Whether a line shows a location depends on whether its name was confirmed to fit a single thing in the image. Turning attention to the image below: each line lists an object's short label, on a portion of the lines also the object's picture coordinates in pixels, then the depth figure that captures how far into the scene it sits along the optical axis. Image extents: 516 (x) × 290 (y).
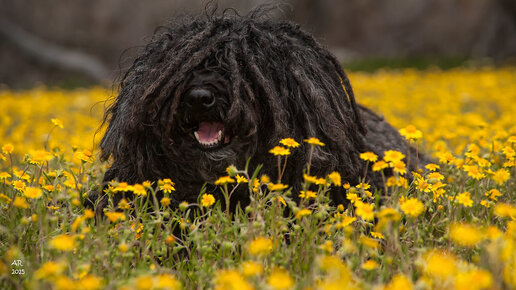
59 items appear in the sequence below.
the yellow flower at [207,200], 5.30
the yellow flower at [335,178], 5.10
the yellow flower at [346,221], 4.84
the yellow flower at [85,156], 6.00
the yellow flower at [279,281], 3.36
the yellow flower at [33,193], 4.62
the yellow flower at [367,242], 4.23
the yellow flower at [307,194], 5.10
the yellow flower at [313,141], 5.15
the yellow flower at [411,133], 5.55
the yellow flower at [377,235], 5.23
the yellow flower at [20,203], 4.52
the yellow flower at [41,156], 5.41
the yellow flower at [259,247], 3.96
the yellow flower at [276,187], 4.67
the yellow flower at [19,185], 5.71
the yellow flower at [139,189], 4.92
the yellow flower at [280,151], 5.17
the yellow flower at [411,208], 4.67
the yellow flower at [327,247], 4.37
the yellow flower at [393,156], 5.08
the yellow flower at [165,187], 5.20
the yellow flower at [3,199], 4.89
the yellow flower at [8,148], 5.93
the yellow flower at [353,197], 5.46
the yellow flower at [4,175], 6.04
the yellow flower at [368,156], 5.64
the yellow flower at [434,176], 5.98
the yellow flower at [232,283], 3.39
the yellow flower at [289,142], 5.35
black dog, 6.11
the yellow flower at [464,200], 5.06
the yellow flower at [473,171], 5.71
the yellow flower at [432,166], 5.87
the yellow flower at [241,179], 5.49
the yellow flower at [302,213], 4.66
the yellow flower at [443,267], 3.44
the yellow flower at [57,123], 6.46
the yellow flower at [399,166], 5.15
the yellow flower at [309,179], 4.80
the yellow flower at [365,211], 4.47
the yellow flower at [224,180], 4.83
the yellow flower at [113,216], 4.61
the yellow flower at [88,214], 4.44
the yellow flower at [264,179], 5.20
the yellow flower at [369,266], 4.12
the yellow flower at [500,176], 5.52
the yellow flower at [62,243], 3.84
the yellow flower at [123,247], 4.44
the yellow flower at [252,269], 3.67
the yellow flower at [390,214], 4.28
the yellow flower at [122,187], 5.00
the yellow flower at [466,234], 3.71
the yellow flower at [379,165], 5.12
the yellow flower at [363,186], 5.72
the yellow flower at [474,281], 3.39
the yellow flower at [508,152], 5.98
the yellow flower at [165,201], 4.99
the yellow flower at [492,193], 5.69
